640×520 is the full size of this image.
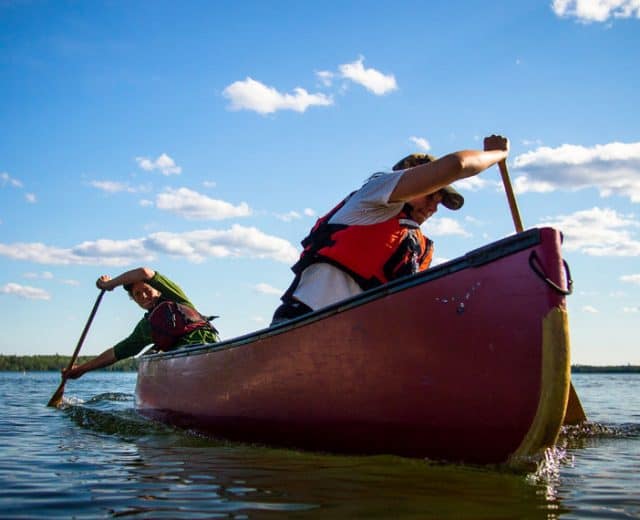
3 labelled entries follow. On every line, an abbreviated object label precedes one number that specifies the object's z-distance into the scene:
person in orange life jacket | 3.88
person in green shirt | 6.77
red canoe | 2.99
